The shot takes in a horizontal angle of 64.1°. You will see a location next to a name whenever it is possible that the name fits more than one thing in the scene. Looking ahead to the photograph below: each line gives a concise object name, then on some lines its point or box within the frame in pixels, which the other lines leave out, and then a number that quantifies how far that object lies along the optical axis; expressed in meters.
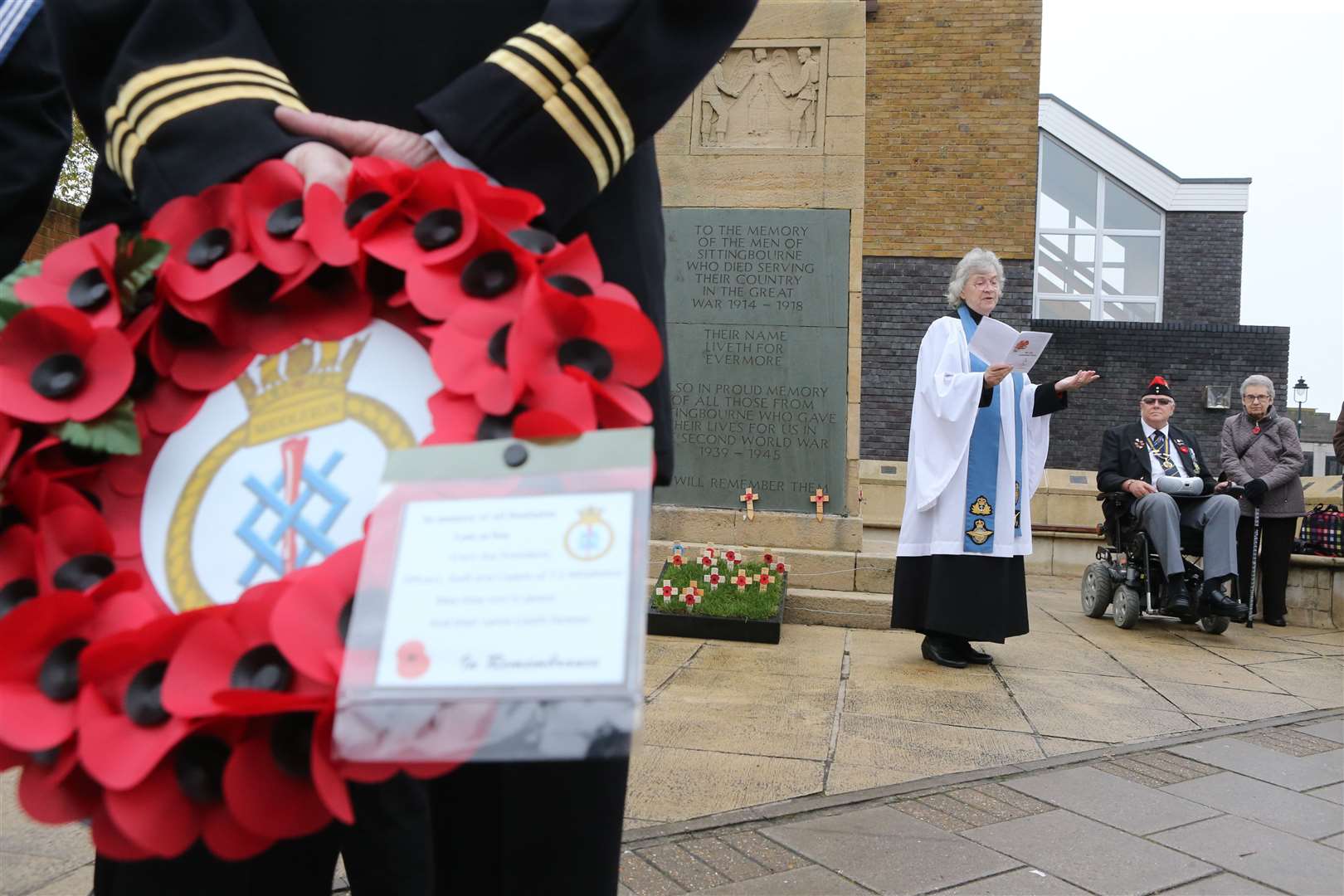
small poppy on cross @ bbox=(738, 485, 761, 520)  7.35
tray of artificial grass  5.89
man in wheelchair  7.35
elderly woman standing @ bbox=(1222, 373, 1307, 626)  8.34
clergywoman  5.50
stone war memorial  7.41
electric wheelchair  7.46
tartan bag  8.61
